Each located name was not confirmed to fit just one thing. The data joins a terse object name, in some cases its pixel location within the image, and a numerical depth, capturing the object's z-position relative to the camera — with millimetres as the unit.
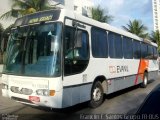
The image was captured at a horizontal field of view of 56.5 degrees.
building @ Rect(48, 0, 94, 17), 19544
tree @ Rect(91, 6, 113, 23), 17530
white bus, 3991
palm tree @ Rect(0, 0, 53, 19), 12399
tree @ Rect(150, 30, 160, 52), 30170
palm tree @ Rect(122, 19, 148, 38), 25843
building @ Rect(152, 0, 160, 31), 72921
